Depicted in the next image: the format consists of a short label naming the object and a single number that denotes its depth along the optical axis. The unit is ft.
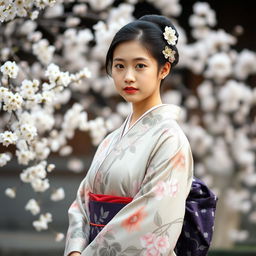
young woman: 14.74
